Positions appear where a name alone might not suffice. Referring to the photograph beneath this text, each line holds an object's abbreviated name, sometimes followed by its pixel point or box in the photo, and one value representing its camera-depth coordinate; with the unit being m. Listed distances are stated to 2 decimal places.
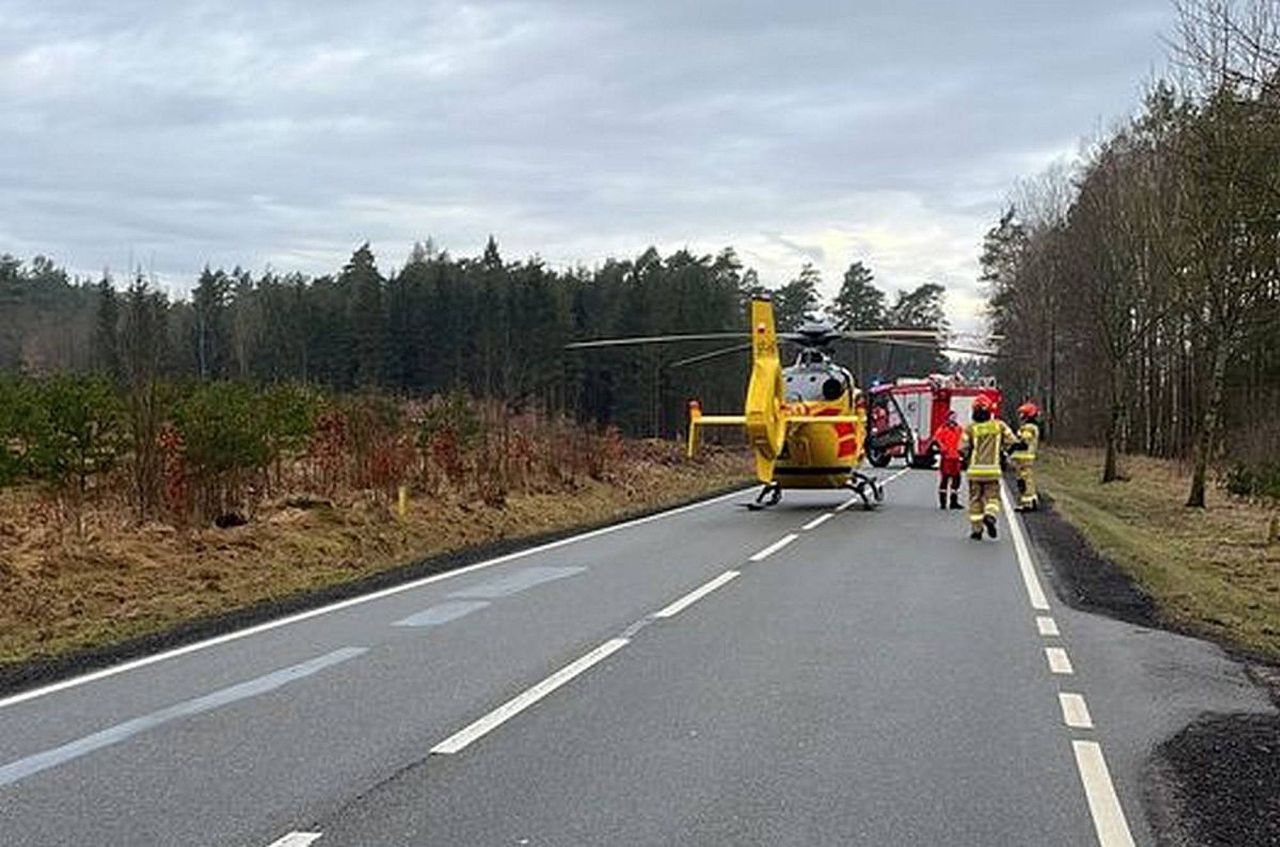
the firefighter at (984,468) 19.44
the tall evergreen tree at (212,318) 59.29
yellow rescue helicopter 23.88
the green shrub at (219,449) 17.52
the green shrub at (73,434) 17.56
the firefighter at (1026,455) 24.97
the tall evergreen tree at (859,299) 126.38
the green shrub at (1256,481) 26.83
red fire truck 48.69
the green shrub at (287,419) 19.97
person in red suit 26.08
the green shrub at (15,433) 17.50
